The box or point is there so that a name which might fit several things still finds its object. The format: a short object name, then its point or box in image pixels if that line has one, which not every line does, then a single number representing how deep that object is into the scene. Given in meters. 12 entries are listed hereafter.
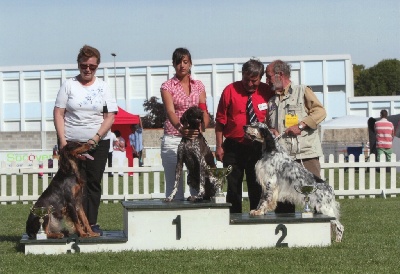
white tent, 40.84
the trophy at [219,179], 10.05
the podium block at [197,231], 9.93
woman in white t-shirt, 10.48
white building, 67.60
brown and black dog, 9.99
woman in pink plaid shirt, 10.47
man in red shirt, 10.82
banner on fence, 34.77
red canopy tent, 35.96
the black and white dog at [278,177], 10.49
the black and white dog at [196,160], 10.03
